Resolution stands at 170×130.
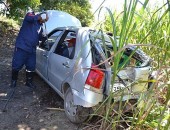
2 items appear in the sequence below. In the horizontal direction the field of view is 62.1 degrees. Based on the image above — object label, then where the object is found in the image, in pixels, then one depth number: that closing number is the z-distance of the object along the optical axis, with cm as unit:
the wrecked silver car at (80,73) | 196
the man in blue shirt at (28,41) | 287
